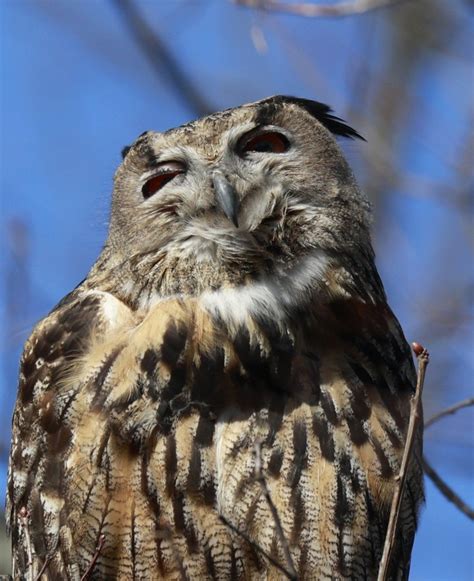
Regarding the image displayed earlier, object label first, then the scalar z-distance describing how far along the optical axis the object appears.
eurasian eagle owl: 5.40
